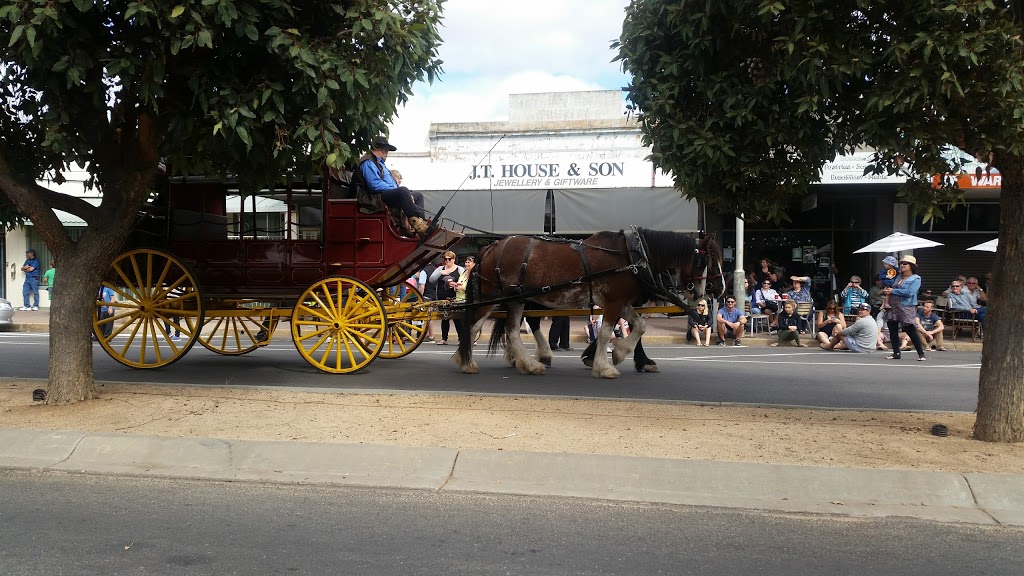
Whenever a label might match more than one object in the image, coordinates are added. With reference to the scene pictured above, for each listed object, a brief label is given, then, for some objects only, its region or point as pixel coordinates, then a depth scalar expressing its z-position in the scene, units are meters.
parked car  17.81
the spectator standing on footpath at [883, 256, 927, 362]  13.04
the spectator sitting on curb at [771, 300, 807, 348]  16.11
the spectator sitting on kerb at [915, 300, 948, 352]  15.48
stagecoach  9.45
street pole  17.41
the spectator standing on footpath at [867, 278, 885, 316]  17.42
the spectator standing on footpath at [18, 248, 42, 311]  22.02
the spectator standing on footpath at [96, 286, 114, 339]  14.90
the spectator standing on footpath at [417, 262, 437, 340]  14.89
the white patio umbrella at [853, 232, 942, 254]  17.05
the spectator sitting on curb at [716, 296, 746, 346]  16.38
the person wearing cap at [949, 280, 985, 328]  16.97
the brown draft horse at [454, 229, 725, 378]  9.66
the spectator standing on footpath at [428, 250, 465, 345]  14.28
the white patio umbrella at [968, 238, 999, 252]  16.74
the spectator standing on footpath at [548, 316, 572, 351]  14.08
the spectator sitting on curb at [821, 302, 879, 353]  14.74
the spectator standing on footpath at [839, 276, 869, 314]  16.92
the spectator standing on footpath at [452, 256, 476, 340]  10.29
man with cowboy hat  9.62
